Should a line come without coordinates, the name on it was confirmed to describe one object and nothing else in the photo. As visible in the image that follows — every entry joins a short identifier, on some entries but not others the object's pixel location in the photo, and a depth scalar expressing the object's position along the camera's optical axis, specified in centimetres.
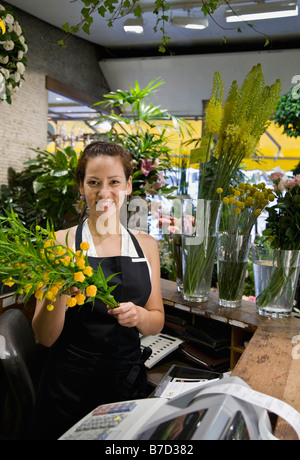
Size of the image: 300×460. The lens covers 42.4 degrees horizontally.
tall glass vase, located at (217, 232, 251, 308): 159
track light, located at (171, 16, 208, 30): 454
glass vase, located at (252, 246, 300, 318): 146
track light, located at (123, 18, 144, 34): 438
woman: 124
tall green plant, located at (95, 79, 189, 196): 234
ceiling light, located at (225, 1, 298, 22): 429
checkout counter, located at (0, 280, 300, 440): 58
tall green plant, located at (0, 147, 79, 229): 291
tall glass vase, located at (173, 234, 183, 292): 178
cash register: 56
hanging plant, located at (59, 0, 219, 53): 128
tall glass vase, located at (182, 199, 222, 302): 163
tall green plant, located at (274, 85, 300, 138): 397
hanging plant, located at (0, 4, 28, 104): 227
